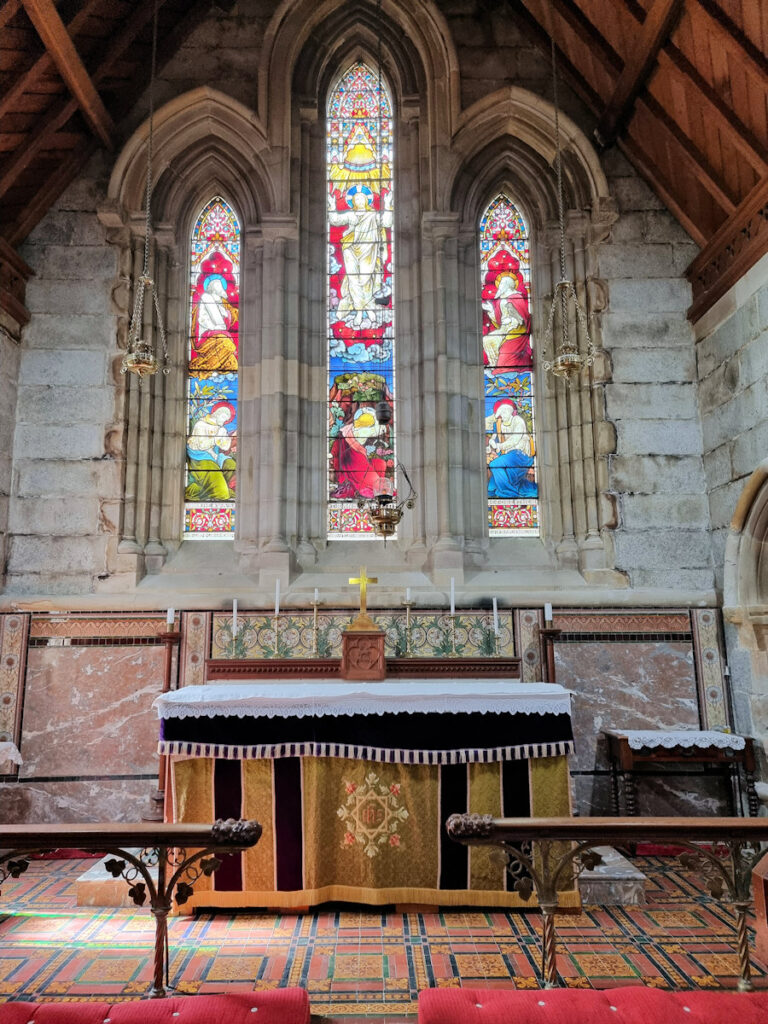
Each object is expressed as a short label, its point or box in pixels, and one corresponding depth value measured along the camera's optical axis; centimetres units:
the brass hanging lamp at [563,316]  568
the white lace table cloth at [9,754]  568
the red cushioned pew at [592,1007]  196
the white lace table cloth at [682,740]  555
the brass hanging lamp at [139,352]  548
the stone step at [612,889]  443
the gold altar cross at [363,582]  537
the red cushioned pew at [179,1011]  196
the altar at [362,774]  438
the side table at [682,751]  555
